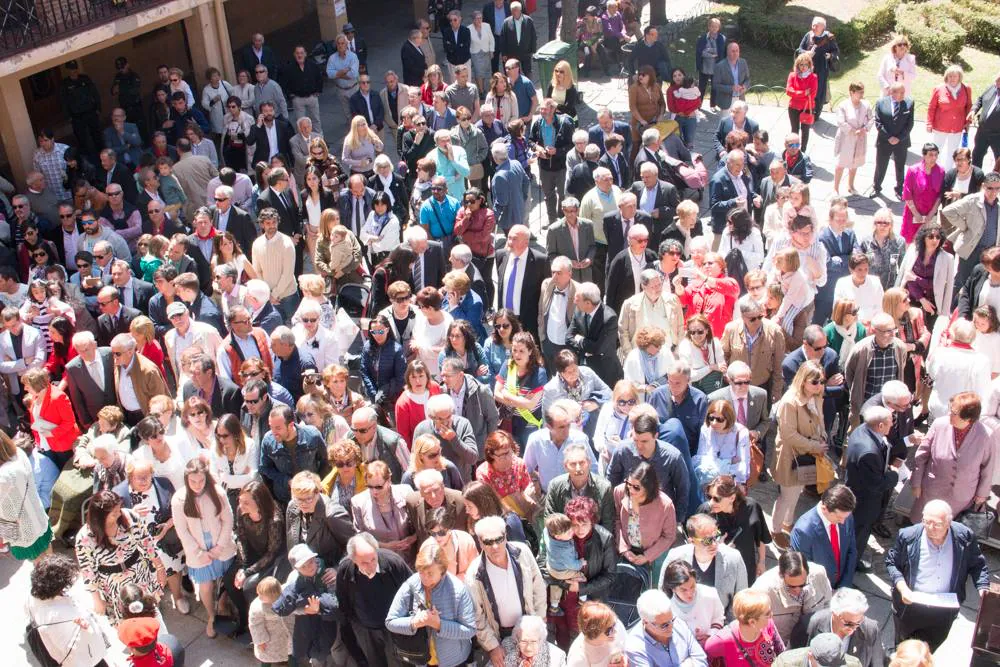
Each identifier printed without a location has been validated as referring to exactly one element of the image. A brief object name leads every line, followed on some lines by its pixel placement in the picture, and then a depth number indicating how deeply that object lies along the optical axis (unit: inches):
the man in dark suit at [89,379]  346.3
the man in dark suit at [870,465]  292.0
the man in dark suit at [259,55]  620.1
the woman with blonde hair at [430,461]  281.7
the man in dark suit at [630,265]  378.6
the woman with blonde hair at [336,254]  408.2
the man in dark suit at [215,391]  331.6
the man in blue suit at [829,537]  265.3
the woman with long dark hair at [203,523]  288.5
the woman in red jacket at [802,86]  559.5
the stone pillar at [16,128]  526.0
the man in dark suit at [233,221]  435.2
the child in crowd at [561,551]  252.5
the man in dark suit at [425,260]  390.3
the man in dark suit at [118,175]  491.2
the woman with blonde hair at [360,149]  498.6
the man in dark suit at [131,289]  389.1
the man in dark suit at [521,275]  381.7
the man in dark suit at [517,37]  679.1
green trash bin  655.1
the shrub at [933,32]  783.1
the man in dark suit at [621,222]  403.5
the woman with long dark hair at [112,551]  285.3
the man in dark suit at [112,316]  374.0
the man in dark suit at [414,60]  647.1
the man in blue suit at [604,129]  469.7
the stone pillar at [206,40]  633.6
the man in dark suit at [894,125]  510.0
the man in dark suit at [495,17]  692.2
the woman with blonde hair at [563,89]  543.5
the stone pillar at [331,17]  733.3
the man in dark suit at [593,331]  340.2
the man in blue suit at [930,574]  265.0
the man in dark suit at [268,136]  531.5
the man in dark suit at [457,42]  665.0
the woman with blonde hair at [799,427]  305.3
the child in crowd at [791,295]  359.3
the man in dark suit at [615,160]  458.9
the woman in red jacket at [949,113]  510.6
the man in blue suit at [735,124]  476.7
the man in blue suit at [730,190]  426.9
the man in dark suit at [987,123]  515.2
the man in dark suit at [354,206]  437.7
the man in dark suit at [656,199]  425.1
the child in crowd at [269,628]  264.5
